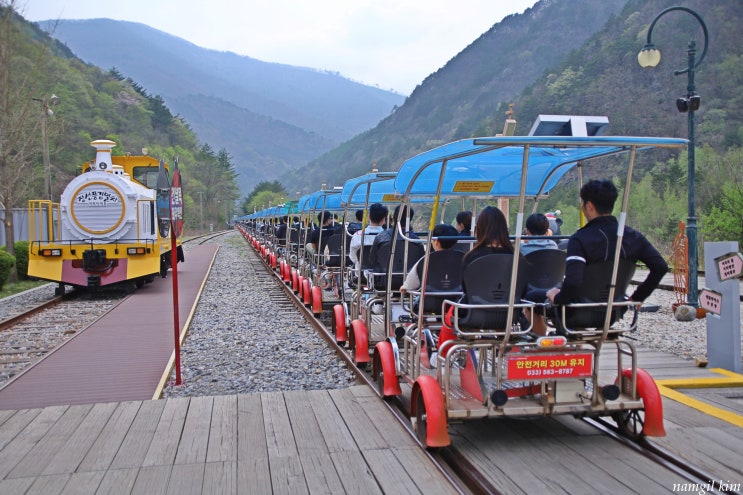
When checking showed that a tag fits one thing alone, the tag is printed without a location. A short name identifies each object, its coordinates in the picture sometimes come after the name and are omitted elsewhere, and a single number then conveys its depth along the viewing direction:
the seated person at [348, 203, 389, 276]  8.83
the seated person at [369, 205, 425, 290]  7.70
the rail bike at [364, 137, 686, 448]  4.36
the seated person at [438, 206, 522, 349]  4.82
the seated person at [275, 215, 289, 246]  21.72
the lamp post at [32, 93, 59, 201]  21.78
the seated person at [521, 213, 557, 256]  6.85
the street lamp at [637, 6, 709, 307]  11.93
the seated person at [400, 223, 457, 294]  5.71
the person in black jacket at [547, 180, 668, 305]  4.34
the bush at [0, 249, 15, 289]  16.53
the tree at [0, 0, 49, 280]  18.61
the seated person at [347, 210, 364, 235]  12.29
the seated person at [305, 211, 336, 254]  12.93
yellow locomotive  15.00
